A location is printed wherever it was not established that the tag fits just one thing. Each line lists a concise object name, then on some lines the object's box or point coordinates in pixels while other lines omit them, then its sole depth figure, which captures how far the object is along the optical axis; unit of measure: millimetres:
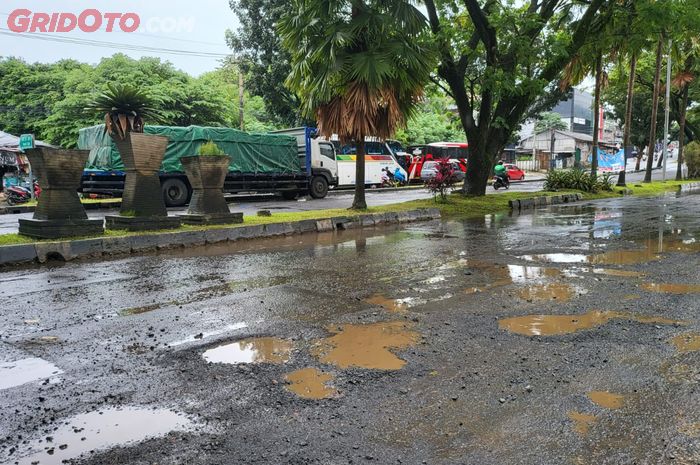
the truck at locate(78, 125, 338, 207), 17516
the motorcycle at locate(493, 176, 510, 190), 27344
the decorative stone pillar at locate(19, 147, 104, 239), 8492
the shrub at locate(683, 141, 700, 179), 35250
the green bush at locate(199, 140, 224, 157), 10666
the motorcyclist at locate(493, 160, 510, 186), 27411
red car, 40625
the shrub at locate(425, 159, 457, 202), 15758
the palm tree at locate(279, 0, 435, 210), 12188
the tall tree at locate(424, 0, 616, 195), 15172
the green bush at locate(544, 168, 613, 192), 21906
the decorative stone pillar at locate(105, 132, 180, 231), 9570
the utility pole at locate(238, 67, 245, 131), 30231
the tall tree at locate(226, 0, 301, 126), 27359
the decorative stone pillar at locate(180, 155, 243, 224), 10641
